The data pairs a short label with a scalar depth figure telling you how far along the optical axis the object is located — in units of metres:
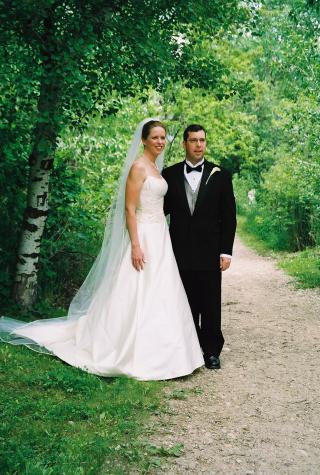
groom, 6.25
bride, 5.84
